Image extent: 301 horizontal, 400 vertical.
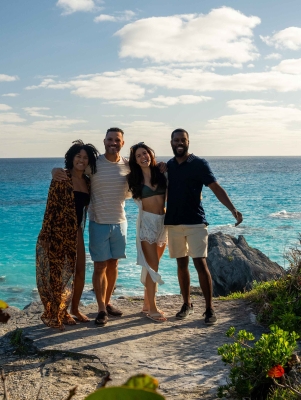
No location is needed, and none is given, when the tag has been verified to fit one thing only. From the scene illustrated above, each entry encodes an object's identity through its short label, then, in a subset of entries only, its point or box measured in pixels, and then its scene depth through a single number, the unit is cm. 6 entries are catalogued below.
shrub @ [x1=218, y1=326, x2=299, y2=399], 342
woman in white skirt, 571
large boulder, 932
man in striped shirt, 568
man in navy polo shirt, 563
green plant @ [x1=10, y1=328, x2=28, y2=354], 499
